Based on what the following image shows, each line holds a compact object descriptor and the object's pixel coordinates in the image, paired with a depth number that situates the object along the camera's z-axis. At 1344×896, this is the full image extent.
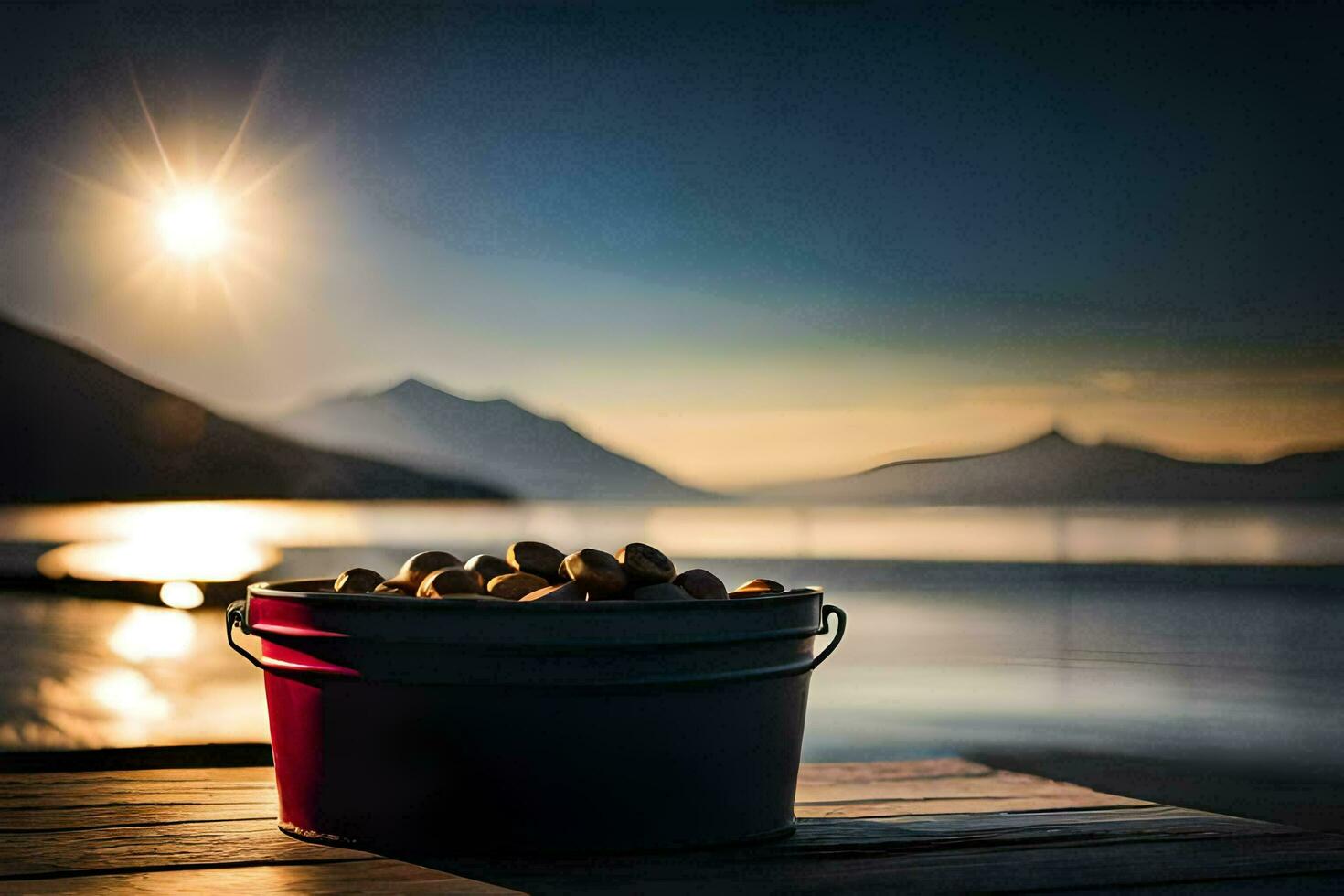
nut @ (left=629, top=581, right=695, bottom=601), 1.98
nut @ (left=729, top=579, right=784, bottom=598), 2.18
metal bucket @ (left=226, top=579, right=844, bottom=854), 1.88
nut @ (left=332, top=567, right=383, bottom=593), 2.12
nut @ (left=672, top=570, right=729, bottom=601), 2.09
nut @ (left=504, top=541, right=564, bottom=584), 2.17
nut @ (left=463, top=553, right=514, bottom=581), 2.19
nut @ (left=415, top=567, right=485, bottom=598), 2.02
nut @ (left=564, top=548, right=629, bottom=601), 2.01
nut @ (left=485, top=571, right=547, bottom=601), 2.06
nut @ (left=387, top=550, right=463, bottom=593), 2.14
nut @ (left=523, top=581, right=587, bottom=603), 1.97
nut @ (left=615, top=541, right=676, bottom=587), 2.04
